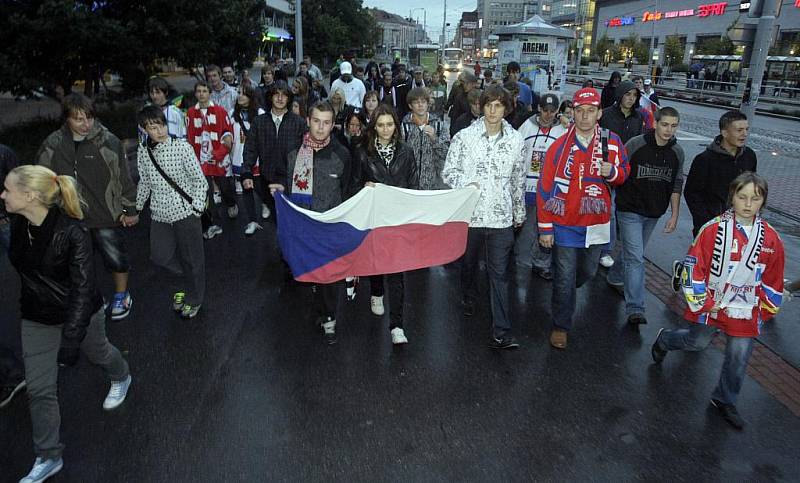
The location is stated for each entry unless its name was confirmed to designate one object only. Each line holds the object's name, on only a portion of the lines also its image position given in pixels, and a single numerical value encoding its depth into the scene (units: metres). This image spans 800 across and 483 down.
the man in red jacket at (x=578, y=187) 4.69
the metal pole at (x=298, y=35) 22.88
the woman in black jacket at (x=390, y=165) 4.99
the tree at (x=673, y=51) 60.84
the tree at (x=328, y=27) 47.20
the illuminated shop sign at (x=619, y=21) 86.75
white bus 60.53
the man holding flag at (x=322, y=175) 4.94
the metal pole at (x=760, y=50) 8.77
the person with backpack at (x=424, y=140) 5.72
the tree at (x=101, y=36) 10.94
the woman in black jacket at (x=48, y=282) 3.22
